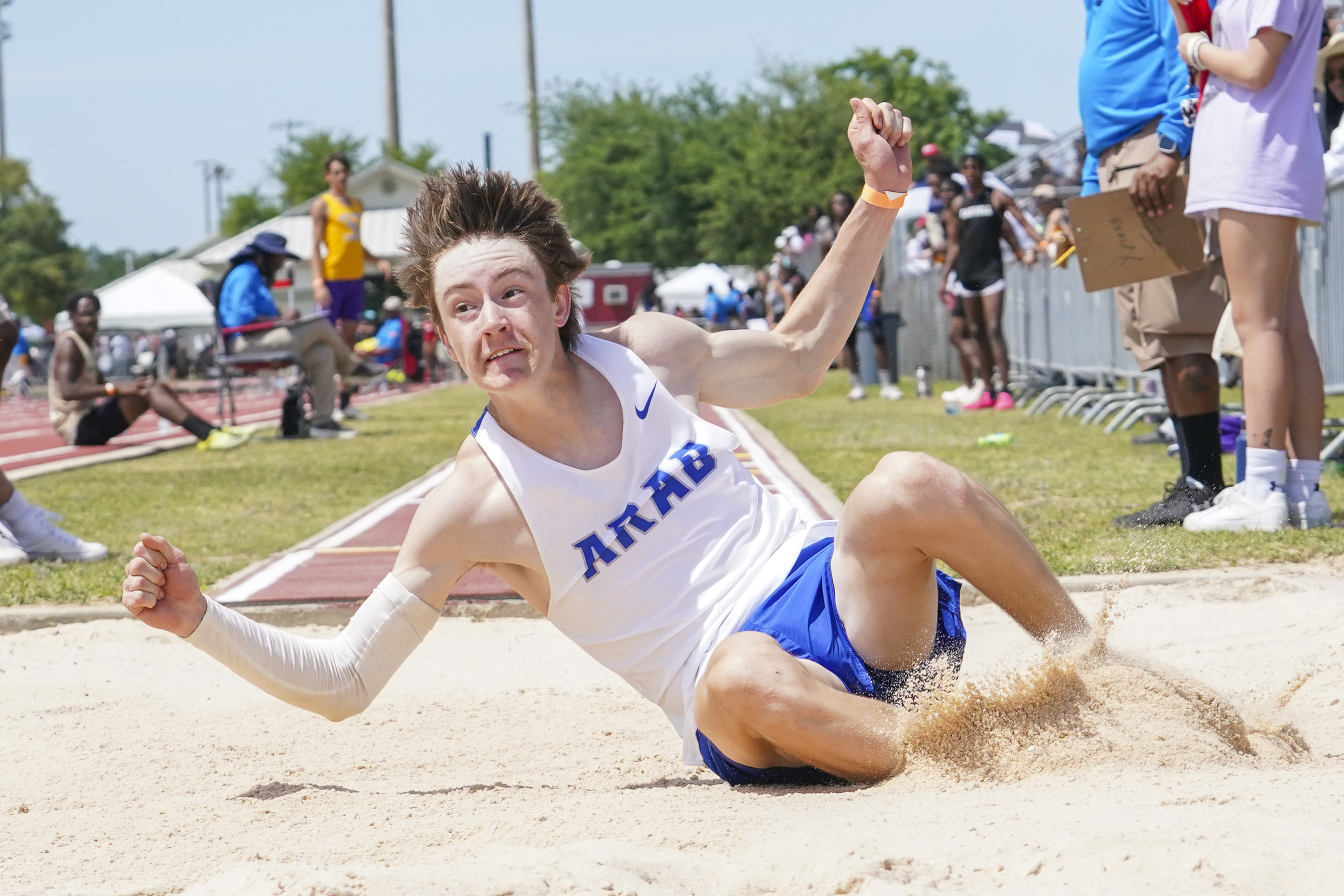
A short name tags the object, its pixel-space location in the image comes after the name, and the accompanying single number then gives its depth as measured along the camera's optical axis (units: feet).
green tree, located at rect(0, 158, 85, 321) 197.36
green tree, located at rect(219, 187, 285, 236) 310.24
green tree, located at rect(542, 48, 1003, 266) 174.09
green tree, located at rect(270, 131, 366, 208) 270.46
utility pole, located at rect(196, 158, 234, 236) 349.00
